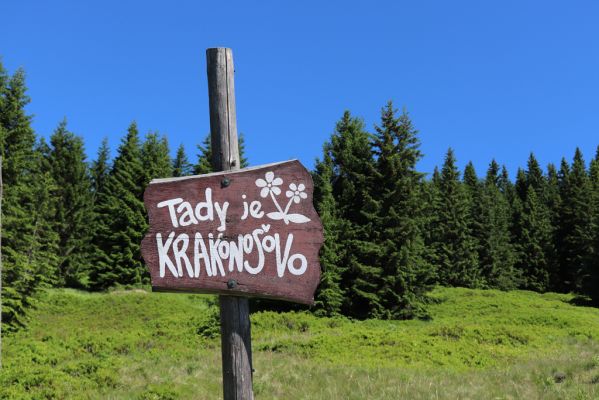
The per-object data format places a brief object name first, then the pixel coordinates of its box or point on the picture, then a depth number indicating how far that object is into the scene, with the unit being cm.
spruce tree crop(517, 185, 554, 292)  5412
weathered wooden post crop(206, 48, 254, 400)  329
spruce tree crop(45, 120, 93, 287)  4316
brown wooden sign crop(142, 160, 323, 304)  315
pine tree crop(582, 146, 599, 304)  3872
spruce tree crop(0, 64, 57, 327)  2225
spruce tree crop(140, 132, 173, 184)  4334
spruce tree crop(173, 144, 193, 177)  5944
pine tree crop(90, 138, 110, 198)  5622
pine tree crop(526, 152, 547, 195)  7719
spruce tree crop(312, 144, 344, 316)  2470
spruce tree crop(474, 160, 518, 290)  5012
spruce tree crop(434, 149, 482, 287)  4609
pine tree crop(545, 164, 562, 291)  5425
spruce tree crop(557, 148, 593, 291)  5134
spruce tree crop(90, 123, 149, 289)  3878
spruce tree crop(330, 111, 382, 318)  2631
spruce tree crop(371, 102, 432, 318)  2622
